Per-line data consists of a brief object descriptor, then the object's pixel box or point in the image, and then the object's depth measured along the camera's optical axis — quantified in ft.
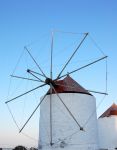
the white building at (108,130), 92.99
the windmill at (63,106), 67.00
